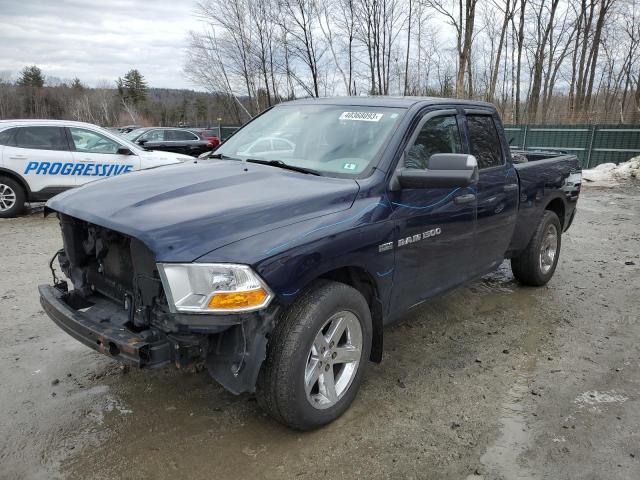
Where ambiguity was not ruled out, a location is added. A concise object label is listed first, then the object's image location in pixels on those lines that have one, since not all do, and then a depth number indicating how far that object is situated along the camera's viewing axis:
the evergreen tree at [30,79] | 100.50
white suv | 8.72
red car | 20.90
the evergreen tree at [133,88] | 94.19
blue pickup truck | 2.37
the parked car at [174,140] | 19.42
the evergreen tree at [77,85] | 101.06
